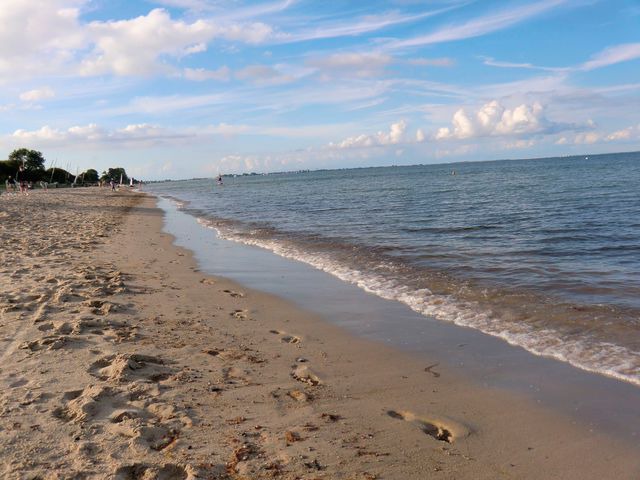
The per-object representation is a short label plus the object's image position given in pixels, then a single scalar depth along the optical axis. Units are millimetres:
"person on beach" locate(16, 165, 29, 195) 42688
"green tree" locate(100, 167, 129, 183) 127106
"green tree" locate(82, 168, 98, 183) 112062
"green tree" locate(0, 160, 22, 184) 67188
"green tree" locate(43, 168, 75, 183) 80000
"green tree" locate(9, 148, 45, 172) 74938
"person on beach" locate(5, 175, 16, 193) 51625
